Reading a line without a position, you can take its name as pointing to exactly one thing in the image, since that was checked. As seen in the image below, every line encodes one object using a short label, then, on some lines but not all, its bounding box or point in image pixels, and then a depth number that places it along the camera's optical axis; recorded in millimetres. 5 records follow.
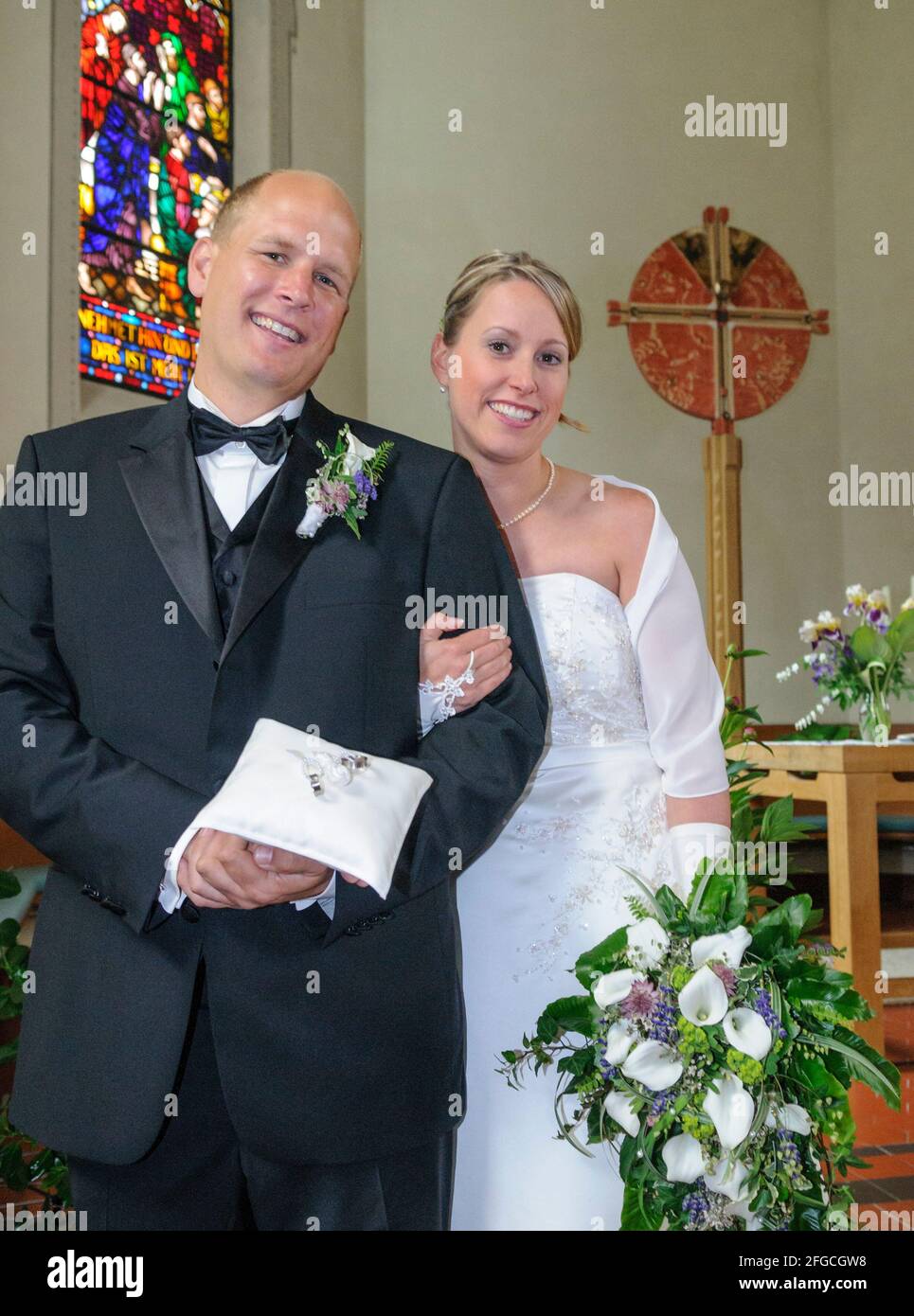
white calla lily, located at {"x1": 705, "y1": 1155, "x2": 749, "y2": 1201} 1729
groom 1565
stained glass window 6750
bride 2328
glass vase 5261
